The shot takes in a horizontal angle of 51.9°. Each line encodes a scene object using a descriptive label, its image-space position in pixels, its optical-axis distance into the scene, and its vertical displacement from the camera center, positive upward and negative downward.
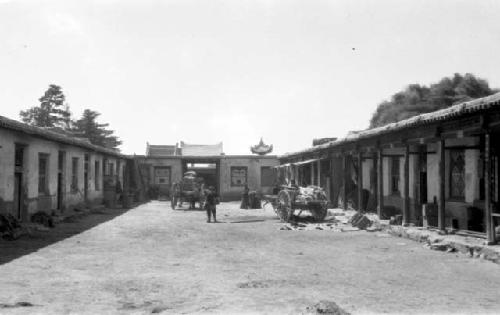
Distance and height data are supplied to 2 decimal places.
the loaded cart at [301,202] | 17.58 -0.84
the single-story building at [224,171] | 36.25 +0.41
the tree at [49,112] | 51.47 +6.57
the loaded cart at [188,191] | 25.33 -0.71
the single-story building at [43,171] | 14.04 +0.18
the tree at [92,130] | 52.31 +4.84
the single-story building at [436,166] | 10.62 +0.36
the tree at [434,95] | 42.88 +7.20
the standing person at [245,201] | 26.86 -1.28
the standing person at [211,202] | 18.42 -0.92
